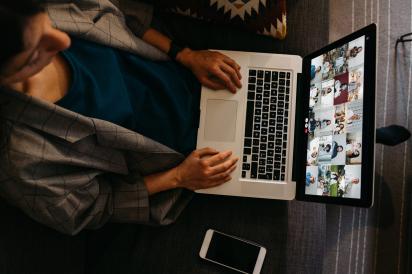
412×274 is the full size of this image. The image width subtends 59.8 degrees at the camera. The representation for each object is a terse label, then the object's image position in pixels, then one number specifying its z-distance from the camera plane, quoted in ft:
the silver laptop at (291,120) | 2.87
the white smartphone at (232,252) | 3.38
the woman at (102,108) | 2.09
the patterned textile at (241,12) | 3.35
